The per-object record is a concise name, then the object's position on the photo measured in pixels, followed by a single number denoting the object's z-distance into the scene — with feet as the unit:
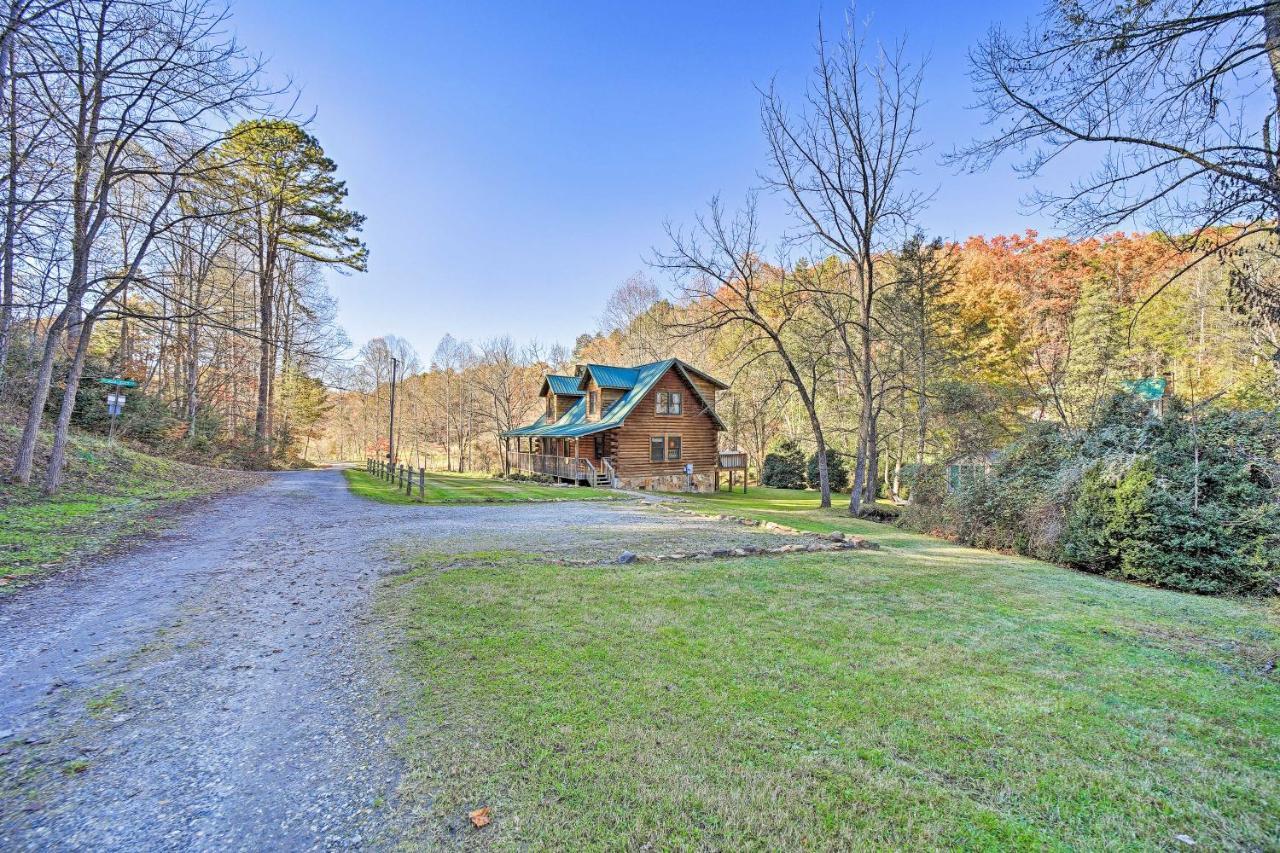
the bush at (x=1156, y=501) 22.49
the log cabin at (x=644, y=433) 82.84
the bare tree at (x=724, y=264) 60.29
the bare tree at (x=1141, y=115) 16.49
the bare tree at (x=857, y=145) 54.80
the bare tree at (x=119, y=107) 27.45
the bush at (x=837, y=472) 100.63
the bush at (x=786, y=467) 106.11
